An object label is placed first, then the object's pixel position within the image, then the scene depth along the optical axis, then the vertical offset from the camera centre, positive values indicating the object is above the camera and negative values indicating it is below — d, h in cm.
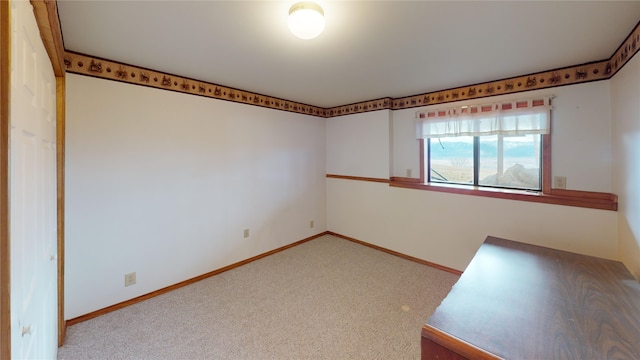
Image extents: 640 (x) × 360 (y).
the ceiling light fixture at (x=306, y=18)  133 +88
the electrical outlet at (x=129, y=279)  237 -96
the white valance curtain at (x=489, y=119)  257 +70
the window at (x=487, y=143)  267 +45
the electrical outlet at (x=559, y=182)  248 -3
